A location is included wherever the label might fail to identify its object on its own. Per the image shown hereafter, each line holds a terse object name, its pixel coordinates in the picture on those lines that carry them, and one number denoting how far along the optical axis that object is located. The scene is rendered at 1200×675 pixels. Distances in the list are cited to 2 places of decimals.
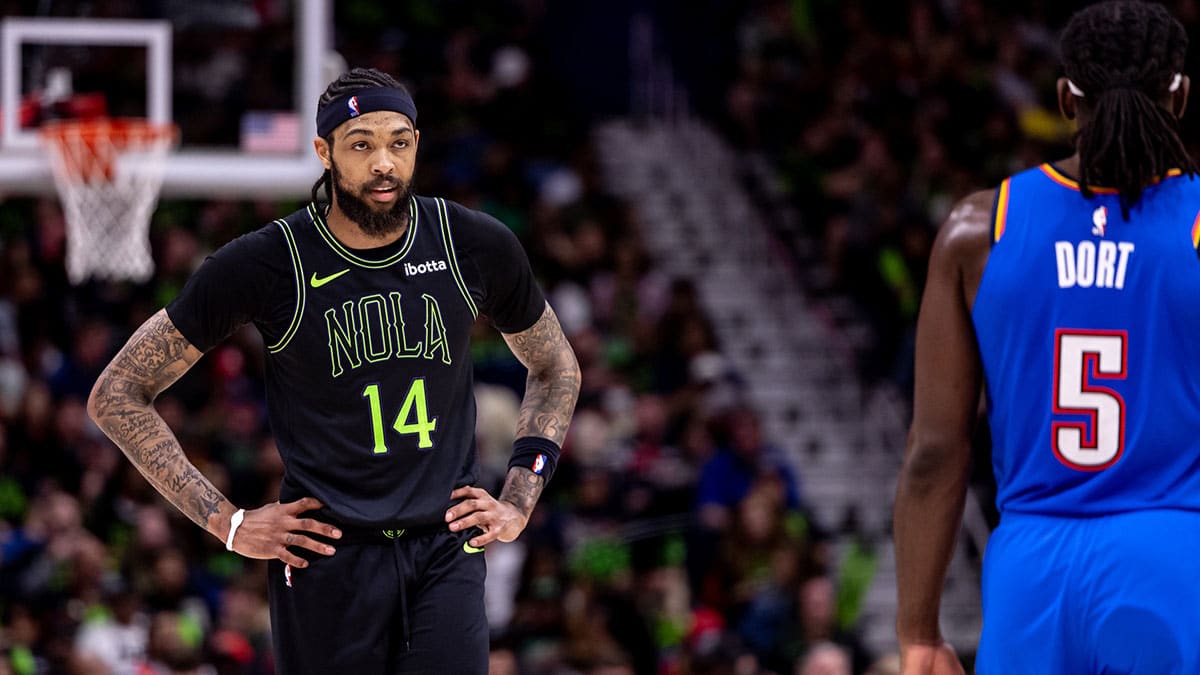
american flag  20.36
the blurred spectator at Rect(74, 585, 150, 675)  22.53
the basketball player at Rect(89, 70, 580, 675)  9.25
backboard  20.17
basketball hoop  19.92
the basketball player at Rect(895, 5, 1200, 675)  7.20
